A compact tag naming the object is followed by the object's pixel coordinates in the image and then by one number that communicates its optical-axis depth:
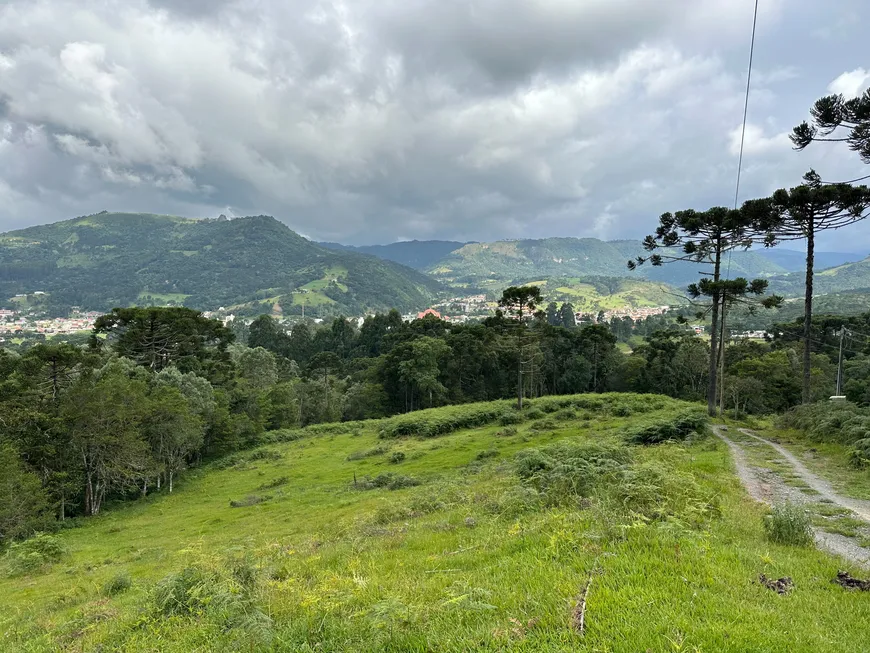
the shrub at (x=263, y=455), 41.20
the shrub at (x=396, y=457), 31.21
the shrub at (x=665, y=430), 23.34
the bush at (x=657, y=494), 7.68
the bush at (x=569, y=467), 9.96
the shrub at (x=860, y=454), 14.93
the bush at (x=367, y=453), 34.84
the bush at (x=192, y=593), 6.37
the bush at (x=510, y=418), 38.44
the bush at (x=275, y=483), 30.49
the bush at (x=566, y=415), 36.76
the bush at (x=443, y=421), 39.94
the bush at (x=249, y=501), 26.40
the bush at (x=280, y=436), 49.28
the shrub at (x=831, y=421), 17.50
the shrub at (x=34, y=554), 17.64
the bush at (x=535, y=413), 38.97
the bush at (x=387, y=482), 23.77
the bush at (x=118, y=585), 11.02
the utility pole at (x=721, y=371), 33.56
